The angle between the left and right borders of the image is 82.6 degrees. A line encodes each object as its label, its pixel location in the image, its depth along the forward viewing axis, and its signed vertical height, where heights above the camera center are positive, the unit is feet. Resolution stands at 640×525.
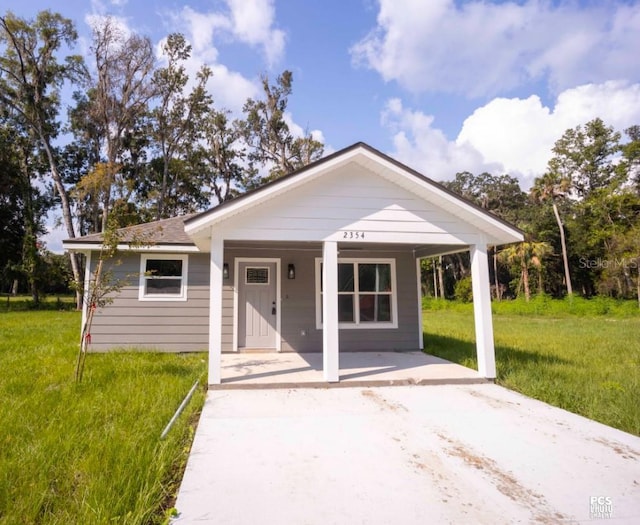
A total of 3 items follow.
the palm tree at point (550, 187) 96.22 +29.08
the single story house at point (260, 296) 27.02 +0.31
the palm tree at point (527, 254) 87.25 +10.39
